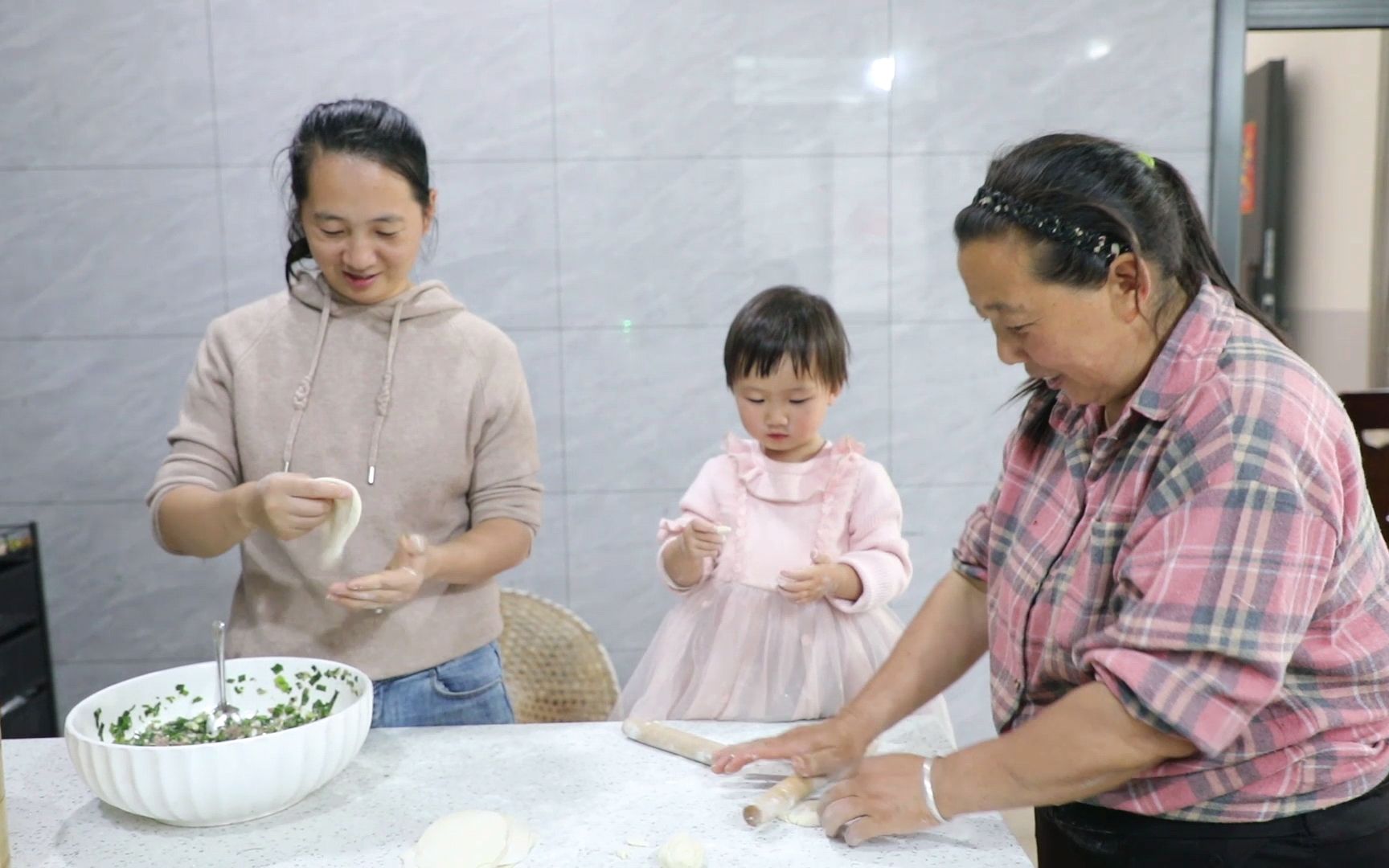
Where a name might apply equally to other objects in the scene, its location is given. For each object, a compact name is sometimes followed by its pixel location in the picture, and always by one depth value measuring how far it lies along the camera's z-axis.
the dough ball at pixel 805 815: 1.17
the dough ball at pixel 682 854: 1.05
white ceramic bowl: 1.08
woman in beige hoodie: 1.53
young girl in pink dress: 1.82
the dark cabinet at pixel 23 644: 2.64
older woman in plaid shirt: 0.98
